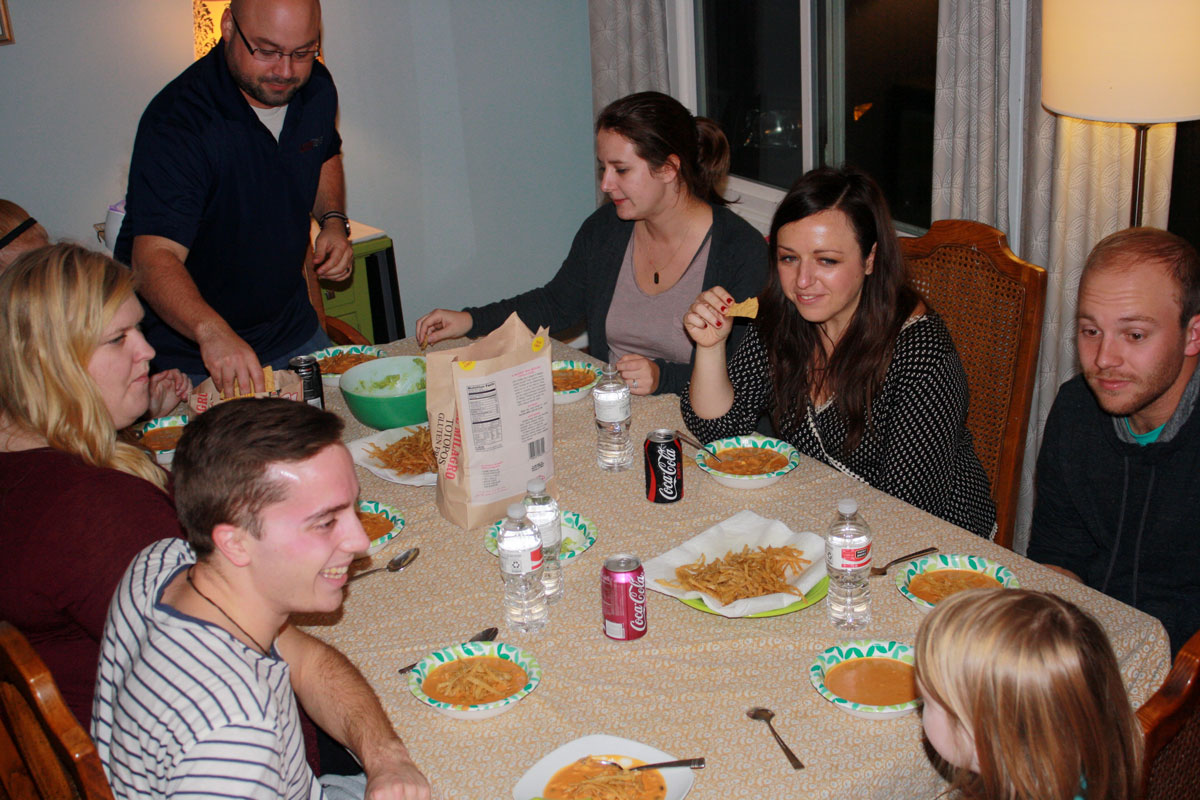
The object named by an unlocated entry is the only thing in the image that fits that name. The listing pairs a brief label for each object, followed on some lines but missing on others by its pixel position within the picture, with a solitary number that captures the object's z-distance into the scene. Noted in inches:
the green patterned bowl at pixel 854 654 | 58.4
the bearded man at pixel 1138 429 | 71.7
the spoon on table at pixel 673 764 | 52.4
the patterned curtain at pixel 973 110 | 114.2
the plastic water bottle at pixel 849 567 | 62.8
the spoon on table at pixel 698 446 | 85.4
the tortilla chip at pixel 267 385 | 94.0
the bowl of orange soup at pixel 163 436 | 93.0
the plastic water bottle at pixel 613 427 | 87.0
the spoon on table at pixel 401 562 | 73.7
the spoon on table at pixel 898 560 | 68.3
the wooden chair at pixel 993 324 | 91.9
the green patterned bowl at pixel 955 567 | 66.2
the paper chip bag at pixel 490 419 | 74.4
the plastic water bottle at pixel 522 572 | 64.7
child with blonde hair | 43.6
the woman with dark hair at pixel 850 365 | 84.5
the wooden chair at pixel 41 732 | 46.8
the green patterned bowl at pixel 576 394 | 100.4
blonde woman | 59.4
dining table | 53.4
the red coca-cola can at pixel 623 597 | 62.1
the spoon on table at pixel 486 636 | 64.9
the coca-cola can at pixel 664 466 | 78.2
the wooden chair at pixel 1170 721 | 45.4
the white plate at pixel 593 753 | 51.6
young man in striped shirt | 46.8
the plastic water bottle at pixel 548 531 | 69.4
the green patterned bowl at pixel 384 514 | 76.5
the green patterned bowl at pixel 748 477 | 80.0
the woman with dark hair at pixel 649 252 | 108.8
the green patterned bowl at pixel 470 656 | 57.1
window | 144.3
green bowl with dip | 94.3
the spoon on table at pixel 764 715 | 55.1
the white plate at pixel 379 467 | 86.6
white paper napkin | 65.0
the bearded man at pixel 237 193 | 105.8
